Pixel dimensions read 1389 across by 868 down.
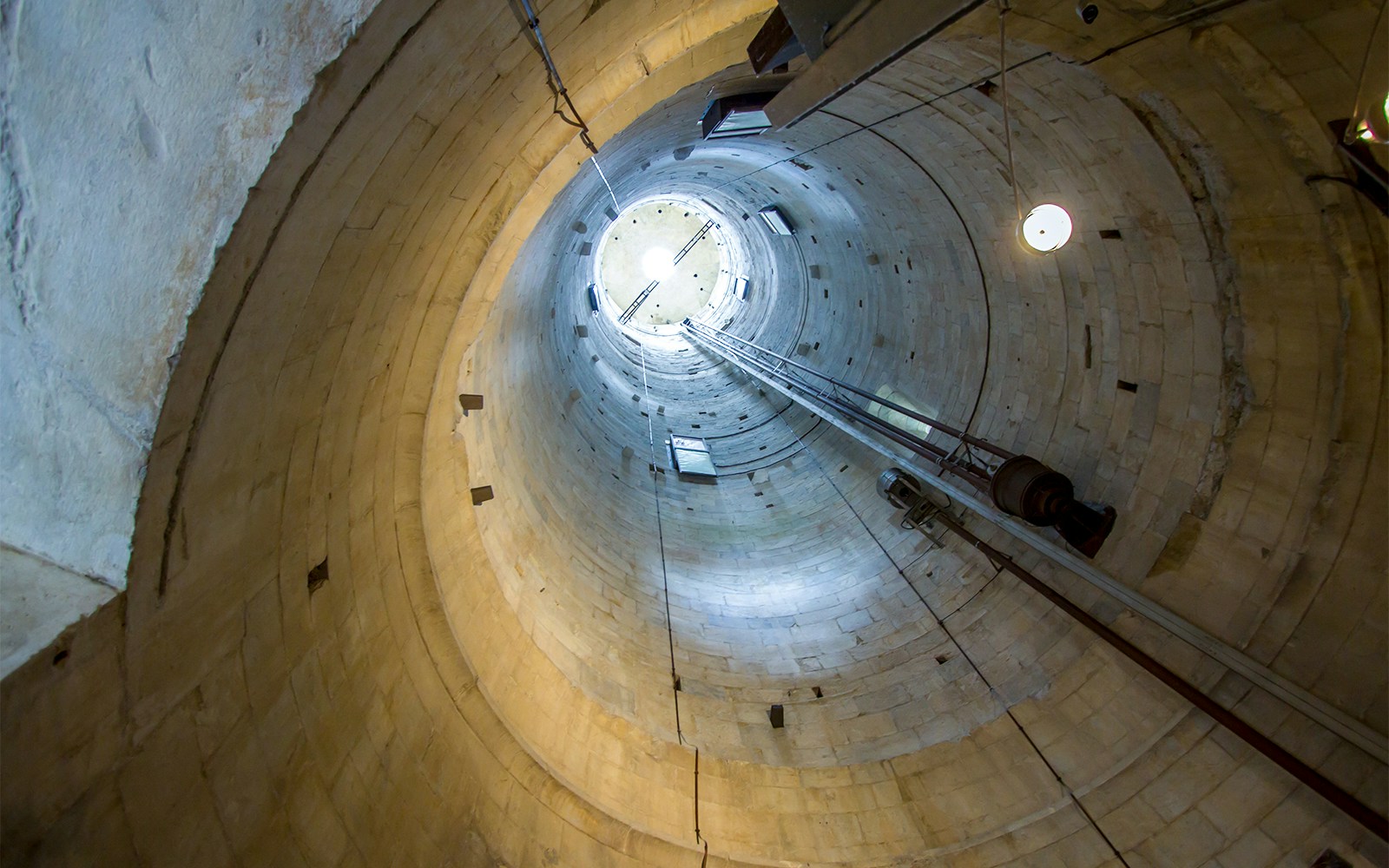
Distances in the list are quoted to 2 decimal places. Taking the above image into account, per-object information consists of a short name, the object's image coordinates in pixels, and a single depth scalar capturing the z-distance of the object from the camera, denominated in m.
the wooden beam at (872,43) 3.59
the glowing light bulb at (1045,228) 4.83
